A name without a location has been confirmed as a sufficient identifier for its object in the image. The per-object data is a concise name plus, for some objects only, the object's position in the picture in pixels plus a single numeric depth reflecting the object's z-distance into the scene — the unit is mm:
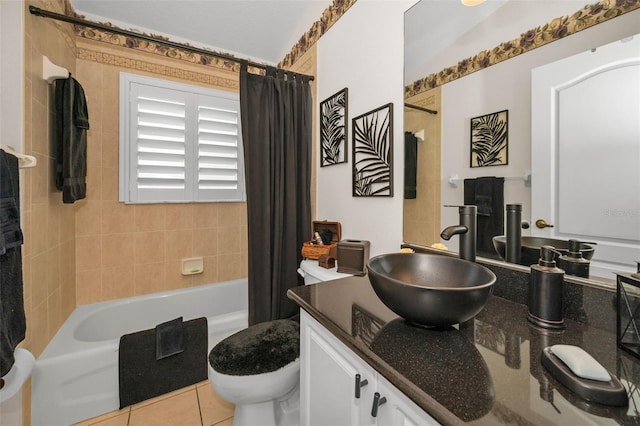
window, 2137
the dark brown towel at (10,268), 989
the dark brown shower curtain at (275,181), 1739
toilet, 1183
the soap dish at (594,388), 437
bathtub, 1361
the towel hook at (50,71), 1458
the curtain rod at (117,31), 1354
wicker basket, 1543
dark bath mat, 1537
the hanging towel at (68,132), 1591
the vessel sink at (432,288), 627
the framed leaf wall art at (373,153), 1404
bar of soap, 467
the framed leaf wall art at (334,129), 1743
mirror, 812
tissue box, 1387
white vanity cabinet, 566
